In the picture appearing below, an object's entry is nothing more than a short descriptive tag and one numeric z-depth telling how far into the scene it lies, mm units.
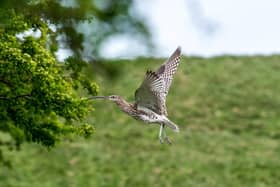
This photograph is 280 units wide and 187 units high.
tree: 19781
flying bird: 15422
